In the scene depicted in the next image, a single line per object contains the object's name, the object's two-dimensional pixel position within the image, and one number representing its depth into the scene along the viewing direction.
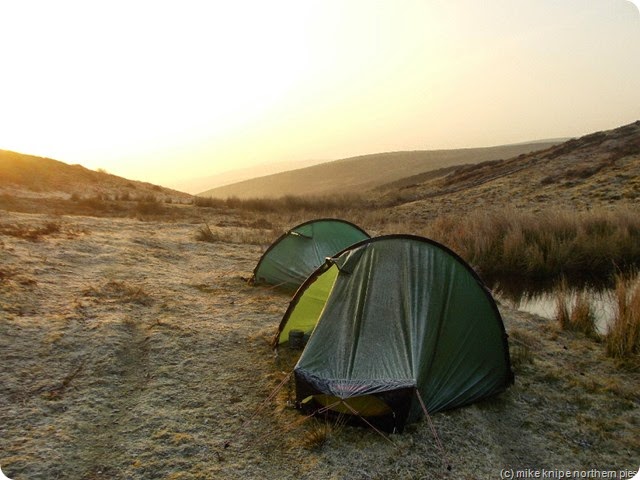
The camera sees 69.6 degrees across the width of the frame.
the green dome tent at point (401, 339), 4.84
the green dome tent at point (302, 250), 9.86
